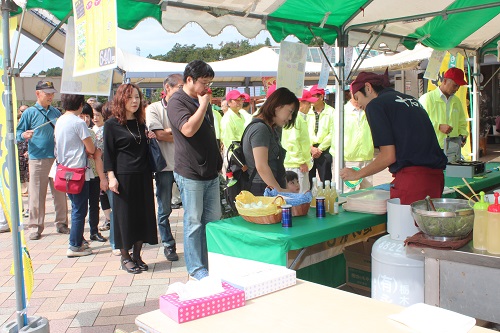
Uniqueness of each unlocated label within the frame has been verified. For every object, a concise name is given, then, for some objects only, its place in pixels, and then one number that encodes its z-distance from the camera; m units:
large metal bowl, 2.32
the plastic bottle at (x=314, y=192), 3.35
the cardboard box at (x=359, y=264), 3.67
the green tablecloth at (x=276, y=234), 2.59
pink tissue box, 1.65
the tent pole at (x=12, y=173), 2.72
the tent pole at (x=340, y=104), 5.31
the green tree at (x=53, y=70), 50.91
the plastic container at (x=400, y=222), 2.67
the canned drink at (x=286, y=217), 2.79
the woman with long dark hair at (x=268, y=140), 3.36
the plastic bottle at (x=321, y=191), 3.26
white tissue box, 1.86
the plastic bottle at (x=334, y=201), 3.15
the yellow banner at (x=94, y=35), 2.28
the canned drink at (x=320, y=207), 3.06
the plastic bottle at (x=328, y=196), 3.20
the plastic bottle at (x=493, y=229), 2.15
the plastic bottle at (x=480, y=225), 2.24
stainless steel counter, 2.12
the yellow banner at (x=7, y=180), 2.79
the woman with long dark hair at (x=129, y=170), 4.09
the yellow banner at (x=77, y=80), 3.00
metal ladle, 2.48
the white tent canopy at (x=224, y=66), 12.80
